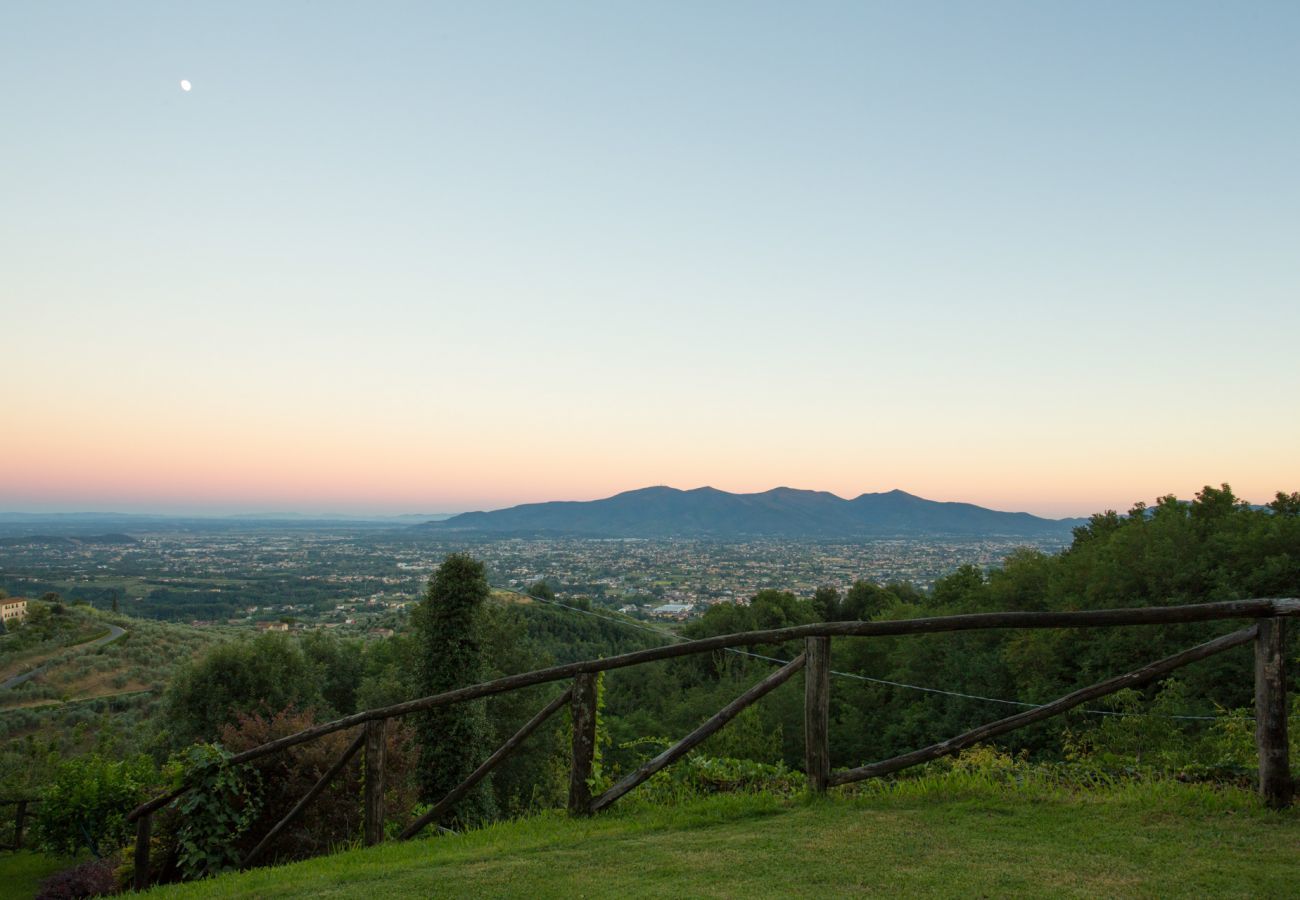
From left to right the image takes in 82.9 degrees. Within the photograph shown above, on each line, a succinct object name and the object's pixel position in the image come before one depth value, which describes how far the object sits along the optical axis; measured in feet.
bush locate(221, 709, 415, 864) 26.96
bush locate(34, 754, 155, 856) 42.83
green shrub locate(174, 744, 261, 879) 22.26
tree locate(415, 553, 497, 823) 66.59
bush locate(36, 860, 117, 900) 35.12
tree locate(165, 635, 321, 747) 84.17
